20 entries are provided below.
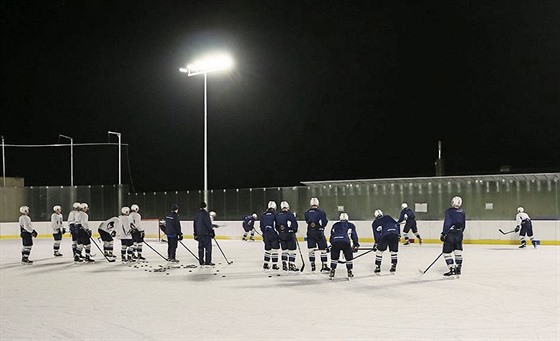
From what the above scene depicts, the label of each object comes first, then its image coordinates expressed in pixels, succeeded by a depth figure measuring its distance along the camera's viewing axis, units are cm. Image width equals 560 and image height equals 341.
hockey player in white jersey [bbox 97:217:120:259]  1684
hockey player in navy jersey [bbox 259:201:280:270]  1439
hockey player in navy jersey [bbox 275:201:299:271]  1397
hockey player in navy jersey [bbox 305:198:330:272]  1339
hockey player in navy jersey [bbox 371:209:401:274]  1323
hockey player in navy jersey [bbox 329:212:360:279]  1242
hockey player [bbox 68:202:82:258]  1705
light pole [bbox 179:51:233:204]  2534
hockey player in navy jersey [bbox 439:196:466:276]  1253
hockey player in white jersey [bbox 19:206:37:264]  1634
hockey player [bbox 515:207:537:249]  2012
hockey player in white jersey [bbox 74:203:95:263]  1672
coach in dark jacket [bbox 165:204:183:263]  1581
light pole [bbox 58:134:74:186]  4006
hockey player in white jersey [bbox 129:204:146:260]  1678
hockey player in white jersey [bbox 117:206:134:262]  1664
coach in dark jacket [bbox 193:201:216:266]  1510
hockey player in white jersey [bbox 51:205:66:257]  1838
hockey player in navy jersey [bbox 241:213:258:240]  2483
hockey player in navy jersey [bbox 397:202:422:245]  2198
